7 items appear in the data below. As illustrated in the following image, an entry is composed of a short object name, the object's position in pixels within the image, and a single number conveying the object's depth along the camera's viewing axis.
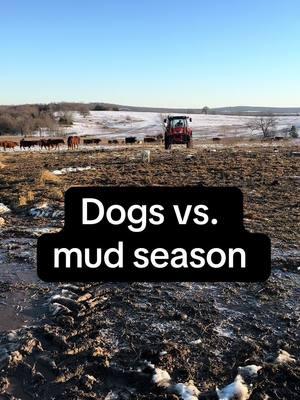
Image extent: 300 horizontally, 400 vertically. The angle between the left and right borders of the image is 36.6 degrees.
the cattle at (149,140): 47.88
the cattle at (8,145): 36.38
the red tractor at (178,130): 29.49
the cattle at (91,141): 47.35
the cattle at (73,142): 36.50
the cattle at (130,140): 47.06
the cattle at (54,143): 37.31
